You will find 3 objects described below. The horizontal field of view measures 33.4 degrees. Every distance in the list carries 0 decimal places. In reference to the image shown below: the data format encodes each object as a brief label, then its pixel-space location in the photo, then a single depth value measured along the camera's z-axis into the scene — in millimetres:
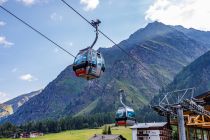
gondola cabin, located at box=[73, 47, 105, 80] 17100
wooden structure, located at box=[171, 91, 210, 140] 29609
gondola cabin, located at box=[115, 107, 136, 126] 24547
